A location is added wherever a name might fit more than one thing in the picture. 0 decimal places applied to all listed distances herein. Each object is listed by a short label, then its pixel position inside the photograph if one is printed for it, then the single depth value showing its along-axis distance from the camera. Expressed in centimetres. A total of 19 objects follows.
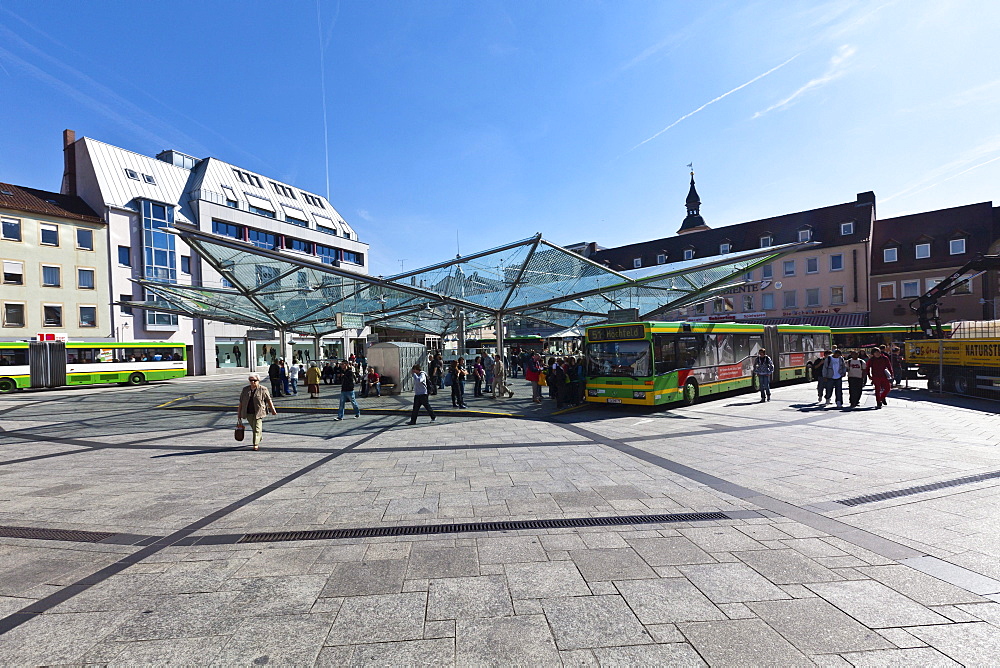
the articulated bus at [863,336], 2919
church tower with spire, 6575
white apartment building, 3716
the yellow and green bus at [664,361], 1360
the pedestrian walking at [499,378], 1769
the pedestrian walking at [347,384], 1286
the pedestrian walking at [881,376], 1368
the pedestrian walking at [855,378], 1349
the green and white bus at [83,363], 2444
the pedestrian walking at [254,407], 943
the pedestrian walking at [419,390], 1223
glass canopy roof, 1507
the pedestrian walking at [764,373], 1557
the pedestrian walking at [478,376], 1864
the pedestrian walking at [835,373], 1394
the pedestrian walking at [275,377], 1961
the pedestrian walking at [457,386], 1491
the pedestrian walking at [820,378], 1444
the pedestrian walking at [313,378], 1828
